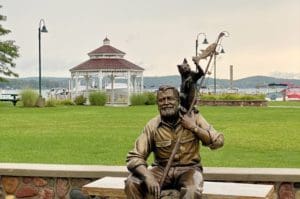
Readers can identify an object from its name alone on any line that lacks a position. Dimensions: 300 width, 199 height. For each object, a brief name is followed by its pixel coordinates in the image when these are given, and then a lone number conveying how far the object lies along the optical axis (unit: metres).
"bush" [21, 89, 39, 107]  35.44
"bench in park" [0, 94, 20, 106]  38.83
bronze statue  5.70
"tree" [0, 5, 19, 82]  38.62
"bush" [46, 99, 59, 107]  36.22
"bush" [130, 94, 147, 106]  38.91
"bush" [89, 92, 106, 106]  38.34
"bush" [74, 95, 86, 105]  39.53
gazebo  45.88
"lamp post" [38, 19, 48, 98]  36.90
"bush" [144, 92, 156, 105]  39.58
